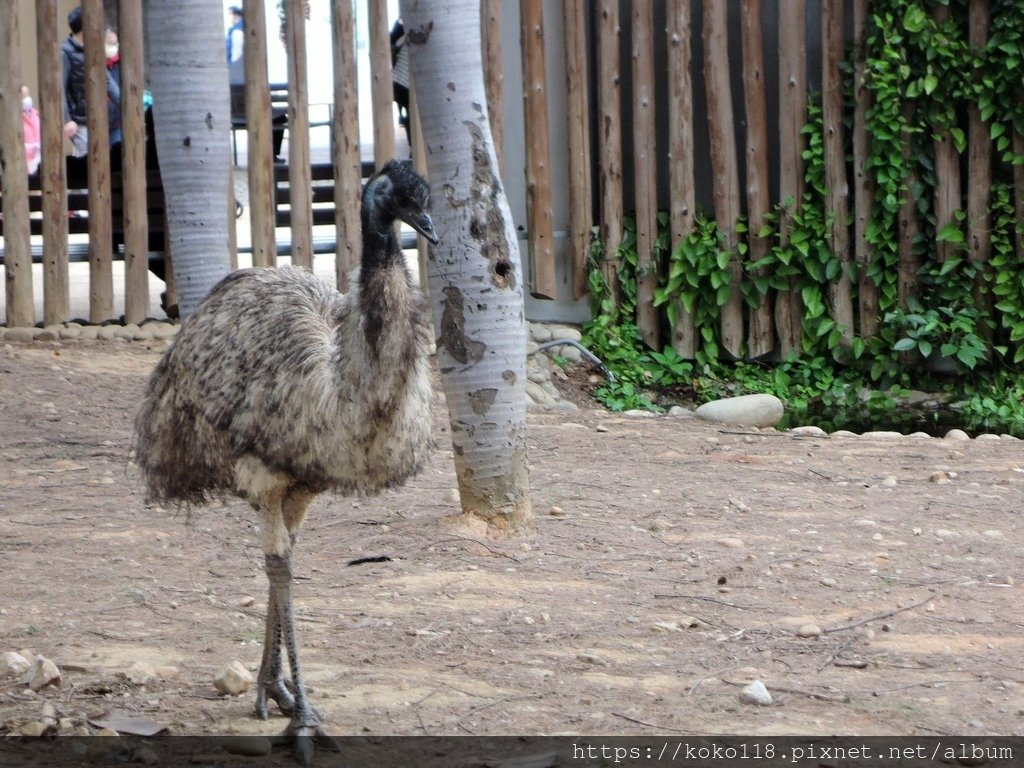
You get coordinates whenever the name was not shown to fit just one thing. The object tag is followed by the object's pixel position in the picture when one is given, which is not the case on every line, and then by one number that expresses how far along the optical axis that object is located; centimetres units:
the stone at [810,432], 1563
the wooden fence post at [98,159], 1664
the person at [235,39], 2741
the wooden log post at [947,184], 1706
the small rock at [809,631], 869
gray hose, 1789
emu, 726
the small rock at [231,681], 775
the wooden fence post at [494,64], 1770
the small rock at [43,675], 756
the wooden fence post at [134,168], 1675
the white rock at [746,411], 1662
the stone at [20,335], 1684
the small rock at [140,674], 777
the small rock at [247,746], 705
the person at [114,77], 1817
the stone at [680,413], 1683
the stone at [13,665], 780
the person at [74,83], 1898
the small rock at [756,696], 752
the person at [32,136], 2094
